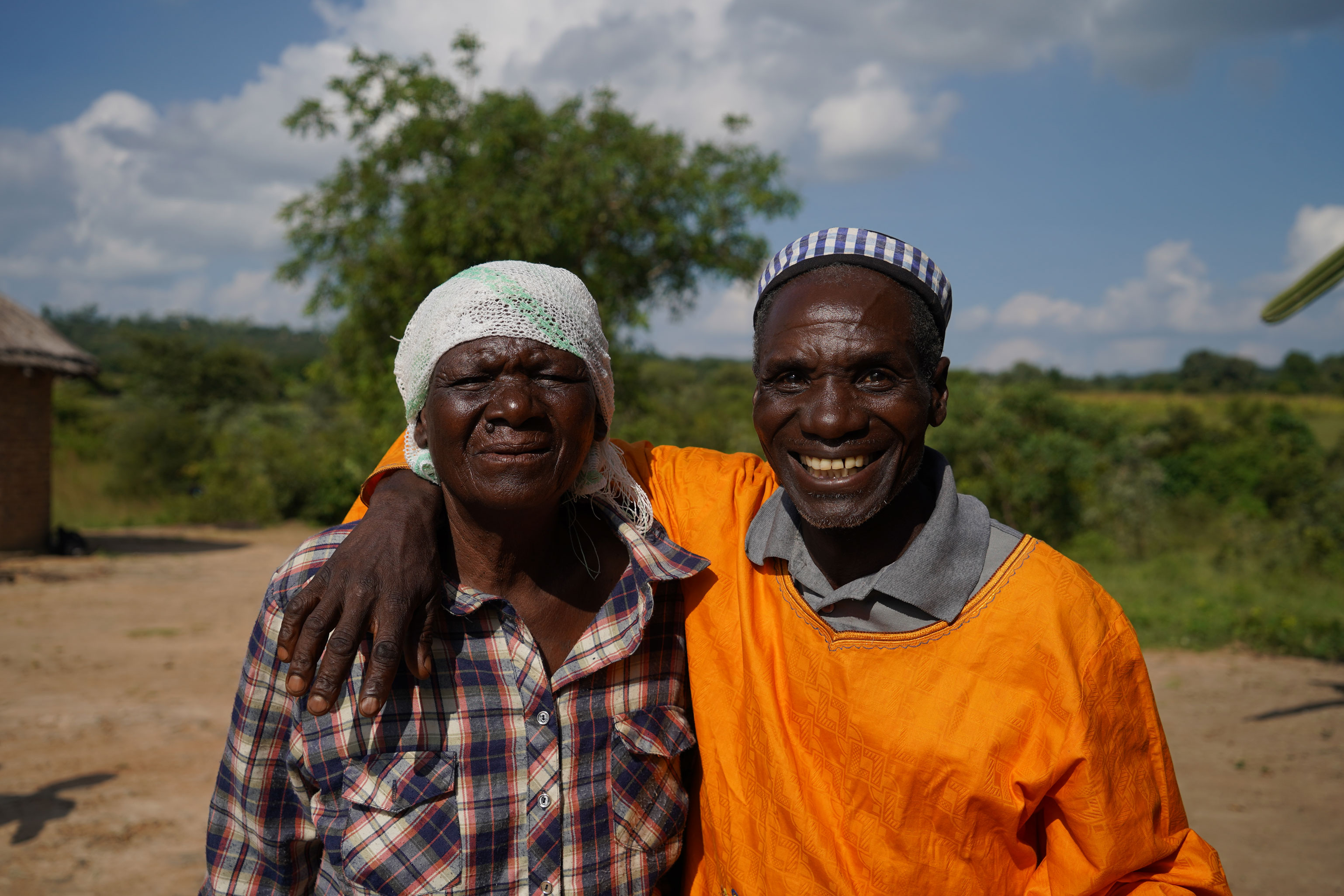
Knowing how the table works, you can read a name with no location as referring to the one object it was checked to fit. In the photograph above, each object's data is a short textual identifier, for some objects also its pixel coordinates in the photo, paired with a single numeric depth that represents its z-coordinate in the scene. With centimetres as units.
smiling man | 152
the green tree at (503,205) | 1063
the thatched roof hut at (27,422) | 1211
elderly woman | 170
